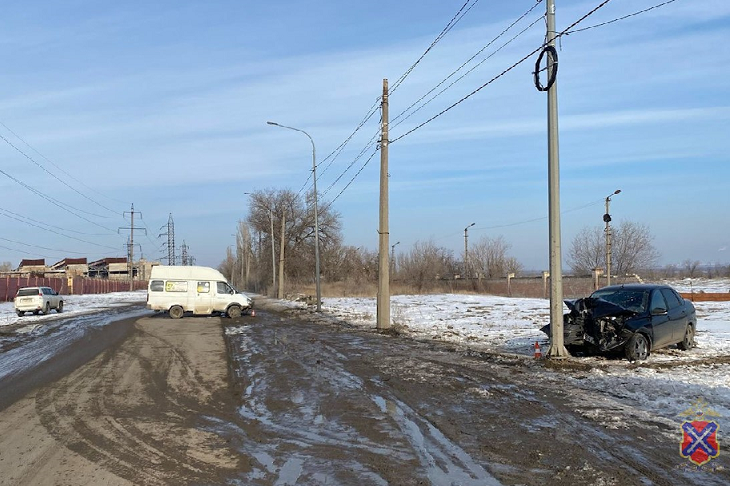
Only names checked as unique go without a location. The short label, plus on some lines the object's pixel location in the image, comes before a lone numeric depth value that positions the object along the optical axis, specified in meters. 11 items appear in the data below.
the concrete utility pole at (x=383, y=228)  22.19
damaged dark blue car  12.25
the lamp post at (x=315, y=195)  35.41
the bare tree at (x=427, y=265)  83.69
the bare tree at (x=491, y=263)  92.69
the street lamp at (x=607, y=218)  39.78
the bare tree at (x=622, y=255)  72.06
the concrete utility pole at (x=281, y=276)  56.01
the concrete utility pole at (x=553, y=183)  12.64
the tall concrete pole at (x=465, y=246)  69.88
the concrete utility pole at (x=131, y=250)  89.50
